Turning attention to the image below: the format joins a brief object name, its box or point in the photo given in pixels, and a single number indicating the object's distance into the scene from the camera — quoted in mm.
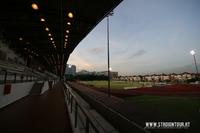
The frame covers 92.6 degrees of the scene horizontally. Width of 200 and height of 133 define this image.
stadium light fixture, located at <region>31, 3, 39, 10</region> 7165
